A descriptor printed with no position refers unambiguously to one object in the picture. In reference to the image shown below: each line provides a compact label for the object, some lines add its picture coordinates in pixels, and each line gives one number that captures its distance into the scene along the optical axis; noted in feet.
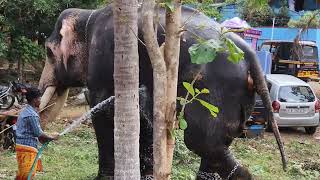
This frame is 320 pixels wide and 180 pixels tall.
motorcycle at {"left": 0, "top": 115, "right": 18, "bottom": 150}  58.03
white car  84.33
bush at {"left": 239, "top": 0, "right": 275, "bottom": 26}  156.87
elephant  38.24
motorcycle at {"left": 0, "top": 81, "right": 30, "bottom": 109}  73.25
